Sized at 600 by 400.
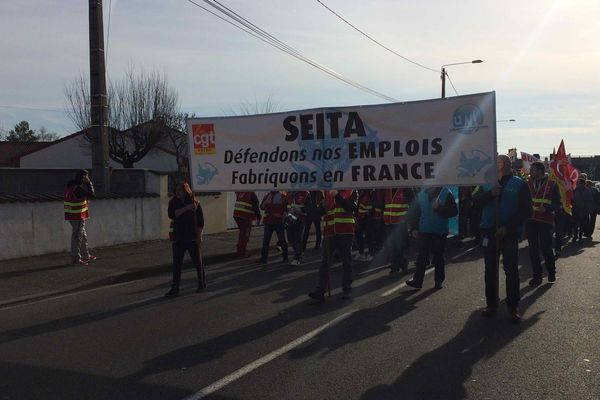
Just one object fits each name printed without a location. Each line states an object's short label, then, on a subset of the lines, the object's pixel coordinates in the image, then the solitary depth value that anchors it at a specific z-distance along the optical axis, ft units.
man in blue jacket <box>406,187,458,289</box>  28.84
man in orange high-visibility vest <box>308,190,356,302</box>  26.84
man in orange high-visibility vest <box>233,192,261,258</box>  42.24
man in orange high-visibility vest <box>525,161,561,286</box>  30.89
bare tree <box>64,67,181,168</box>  106.52
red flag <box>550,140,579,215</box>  44.47
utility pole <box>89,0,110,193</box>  43.83
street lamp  118.15
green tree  241.86
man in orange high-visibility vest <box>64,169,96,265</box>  37.19
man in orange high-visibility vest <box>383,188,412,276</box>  34.76
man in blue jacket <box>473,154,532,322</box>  22.94
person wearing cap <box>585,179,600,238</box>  58.13
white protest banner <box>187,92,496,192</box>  24.47
